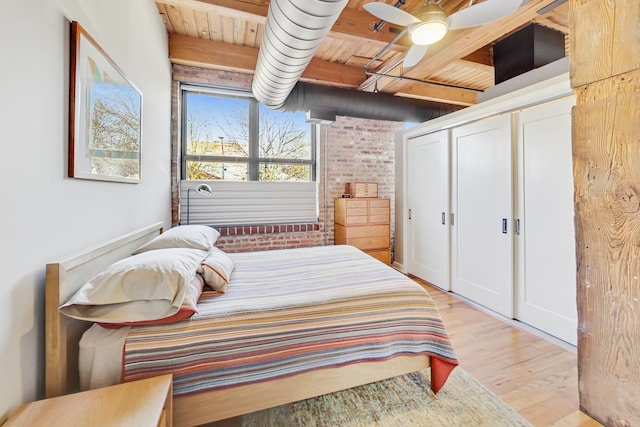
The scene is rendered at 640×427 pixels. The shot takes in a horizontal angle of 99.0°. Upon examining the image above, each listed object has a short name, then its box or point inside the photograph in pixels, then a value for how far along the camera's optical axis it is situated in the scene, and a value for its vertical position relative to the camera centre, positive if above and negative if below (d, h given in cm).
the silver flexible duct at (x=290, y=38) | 161 +126
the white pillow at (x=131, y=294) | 116 -35
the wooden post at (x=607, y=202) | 85 +4
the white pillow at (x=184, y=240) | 193 -18
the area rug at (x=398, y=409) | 149 -111
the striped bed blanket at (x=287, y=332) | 122 -59
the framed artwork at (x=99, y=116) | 128 +56
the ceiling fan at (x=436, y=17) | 170 +132
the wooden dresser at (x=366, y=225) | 406 -15
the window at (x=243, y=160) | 377 +81
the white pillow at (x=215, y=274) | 163 -36
